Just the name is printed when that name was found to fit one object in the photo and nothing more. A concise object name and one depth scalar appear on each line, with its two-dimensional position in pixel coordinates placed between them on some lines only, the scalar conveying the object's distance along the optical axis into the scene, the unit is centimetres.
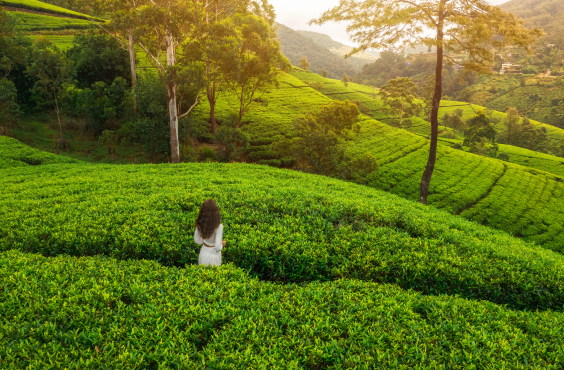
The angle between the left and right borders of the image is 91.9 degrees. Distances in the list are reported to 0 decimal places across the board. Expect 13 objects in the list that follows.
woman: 503
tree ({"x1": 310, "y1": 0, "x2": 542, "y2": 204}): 1327
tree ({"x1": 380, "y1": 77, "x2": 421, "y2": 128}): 5709
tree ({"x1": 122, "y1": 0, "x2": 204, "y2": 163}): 1648
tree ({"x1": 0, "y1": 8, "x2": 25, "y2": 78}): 2558
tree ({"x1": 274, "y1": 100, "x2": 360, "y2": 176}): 2144
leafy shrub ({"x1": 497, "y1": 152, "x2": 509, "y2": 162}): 4444
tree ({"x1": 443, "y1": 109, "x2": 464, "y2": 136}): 6197
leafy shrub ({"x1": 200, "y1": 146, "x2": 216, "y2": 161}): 2406
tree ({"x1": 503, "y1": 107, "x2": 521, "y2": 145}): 6300
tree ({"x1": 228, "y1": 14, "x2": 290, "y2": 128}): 2578
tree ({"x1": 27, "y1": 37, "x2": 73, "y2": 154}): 2216
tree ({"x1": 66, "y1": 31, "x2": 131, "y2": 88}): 2959
